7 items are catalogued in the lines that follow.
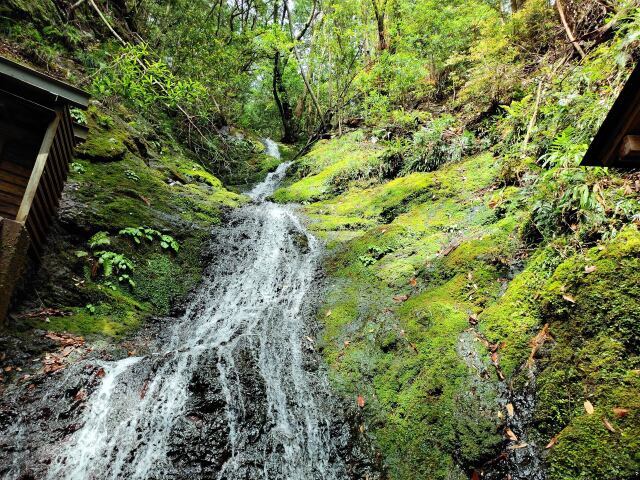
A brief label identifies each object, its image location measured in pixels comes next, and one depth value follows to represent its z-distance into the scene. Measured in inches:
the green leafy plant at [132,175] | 380.5
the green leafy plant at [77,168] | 335.9
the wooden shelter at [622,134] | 110.9
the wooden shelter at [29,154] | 206.4
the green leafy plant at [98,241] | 287.3
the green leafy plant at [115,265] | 281.4
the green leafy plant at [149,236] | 314.8
